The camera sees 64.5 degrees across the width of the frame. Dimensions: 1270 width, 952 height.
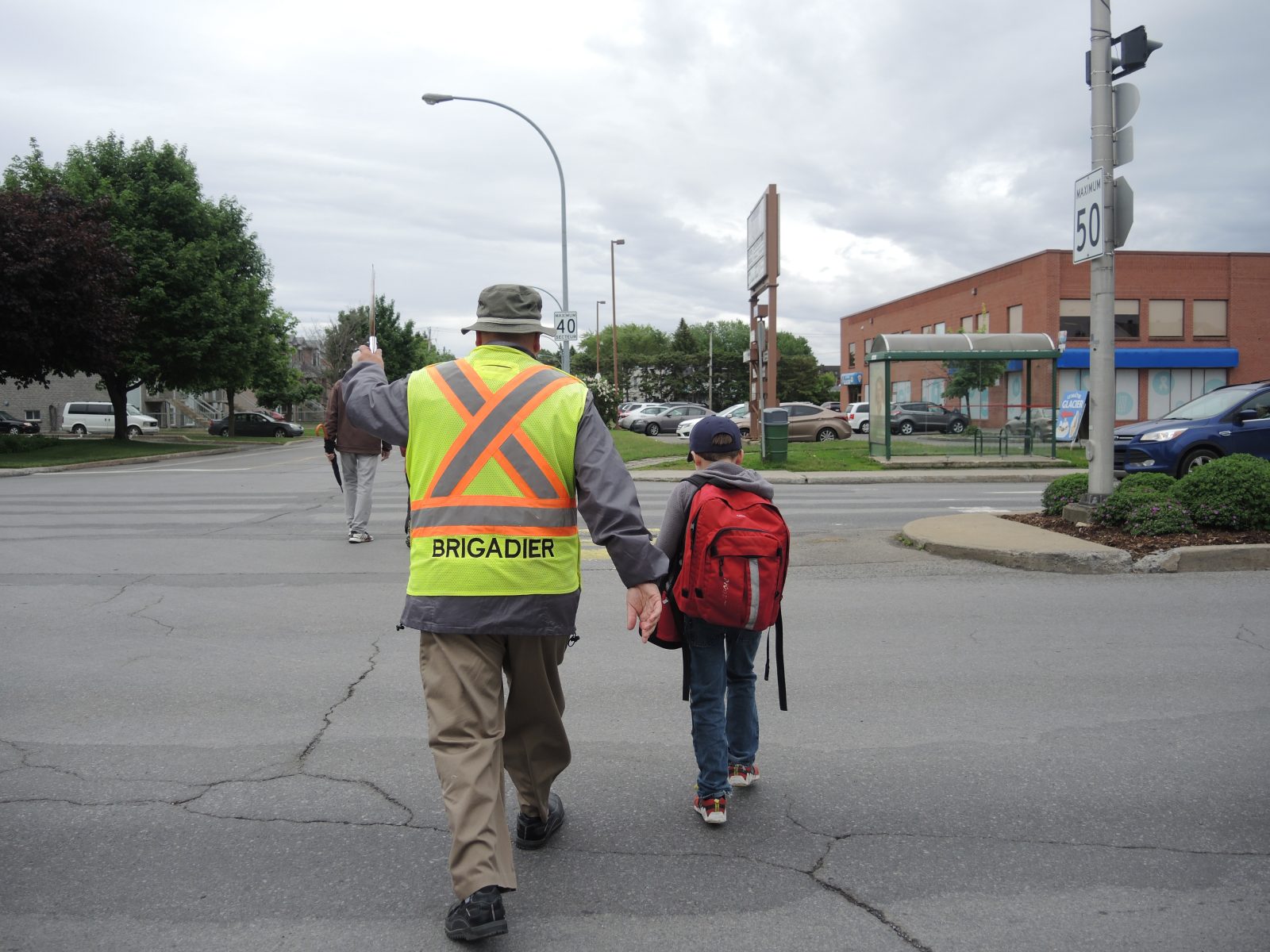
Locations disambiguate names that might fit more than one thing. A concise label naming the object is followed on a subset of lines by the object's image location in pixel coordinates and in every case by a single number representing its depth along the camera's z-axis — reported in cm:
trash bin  2125
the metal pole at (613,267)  5665
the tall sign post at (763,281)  2369
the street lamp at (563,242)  2238
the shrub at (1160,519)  910
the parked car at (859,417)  4169
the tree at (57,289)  2806
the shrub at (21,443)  3045
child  363
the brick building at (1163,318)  3966
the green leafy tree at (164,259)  3578
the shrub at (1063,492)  1055
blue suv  1496
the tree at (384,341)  5500
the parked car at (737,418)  3442
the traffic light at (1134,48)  952
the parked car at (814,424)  3284
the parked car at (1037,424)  2278
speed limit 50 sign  974
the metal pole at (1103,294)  973
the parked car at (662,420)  4388
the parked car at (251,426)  5307
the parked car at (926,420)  2328
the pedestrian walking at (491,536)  299
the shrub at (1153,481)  983
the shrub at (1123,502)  947
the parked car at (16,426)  4559
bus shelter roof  2270
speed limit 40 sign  2409
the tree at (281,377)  4517
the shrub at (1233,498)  912
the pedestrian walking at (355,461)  961
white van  4788
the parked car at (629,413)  4544
